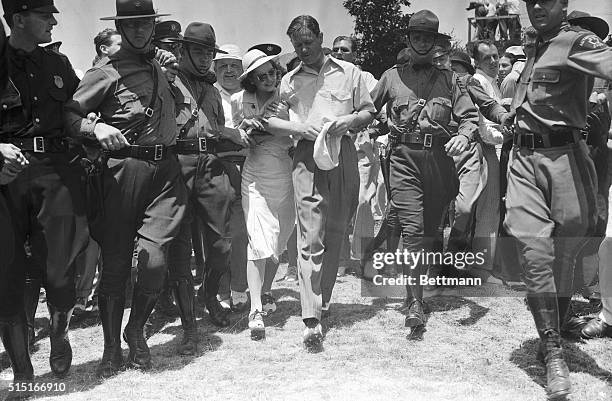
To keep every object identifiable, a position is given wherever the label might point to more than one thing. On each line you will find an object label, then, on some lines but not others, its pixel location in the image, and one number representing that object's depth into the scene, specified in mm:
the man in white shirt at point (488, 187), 7090
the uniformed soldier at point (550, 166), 4445
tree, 17031
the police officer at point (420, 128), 5695
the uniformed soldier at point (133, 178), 4727
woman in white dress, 5707
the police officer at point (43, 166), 4293
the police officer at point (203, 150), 5582
